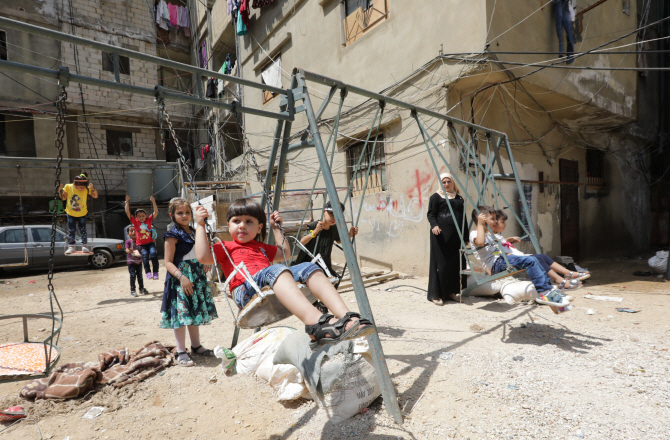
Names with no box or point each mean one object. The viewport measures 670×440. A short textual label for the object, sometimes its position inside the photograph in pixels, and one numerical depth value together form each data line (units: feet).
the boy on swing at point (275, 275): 6.36
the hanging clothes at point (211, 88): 50.84
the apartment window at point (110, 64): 51.72
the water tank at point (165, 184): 51.96
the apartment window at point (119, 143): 52.65
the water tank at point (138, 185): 48.65
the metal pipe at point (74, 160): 29.81
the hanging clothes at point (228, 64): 48.13
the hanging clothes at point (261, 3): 36.30
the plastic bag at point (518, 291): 12.04
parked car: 31.58
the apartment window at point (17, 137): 46.11
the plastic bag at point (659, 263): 23.97
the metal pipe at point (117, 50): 7.50
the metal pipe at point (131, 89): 7.85
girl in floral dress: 10.21
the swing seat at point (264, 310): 7.55
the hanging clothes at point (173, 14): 56.08
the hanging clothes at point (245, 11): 39.34
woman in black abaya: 16.87
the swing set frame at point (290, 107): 7.54
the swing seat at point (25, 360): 6.40
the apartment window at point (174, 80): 57.26
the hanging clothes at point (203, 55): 53.47
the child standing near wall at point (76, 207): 23.97
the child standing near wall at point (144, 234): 21.30
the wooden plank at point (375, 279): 21.38
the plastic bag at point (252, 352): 8.49
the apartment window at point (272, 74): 37.47
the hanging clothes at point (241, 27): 40.02
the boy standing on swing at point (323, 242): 14.48
